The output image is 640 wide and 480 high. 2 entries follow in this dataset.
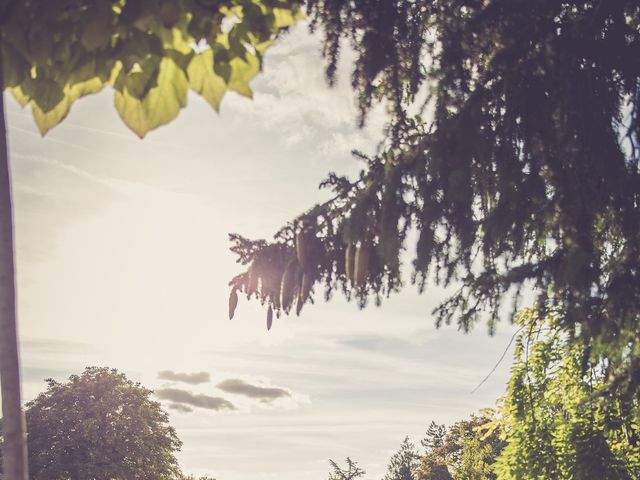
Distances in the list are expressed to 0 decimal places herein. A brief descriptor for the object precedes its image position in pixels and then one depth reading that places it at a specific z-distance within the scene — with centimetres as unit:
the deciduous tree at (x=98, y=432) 3756
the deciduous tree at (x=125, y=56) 196
